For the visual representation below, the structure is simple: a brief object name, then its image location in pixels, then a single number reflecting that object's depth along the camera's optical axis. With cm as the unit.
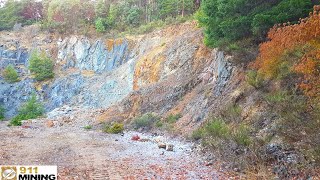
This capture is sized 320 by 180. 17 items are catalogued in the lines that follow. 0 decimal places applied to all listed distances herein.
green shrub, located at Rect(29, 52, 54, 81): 4475
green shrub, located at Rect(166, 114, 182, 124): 2173
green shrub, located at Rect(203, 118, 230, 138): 1215
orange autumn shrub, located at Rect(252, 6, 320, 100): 947
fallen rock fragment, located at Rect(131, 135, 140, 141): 1870
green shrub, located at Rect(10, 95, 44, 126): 3756
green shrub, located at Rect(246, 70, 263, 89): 1438
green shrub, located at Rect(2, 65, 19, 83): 4488
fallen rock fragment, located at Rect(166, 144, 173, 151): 1442
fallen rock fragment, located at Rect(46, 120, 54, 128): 2936
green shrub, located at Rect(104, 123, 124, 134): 2280
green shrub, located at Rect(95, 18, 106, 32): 4791
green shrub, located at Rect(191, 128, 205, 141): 1570
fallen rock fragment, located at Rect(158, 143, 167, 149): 1528
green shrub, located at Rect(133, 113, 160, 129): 2341
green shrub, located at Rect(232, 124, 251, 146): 1054
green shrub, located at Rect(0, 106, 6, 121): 4017
